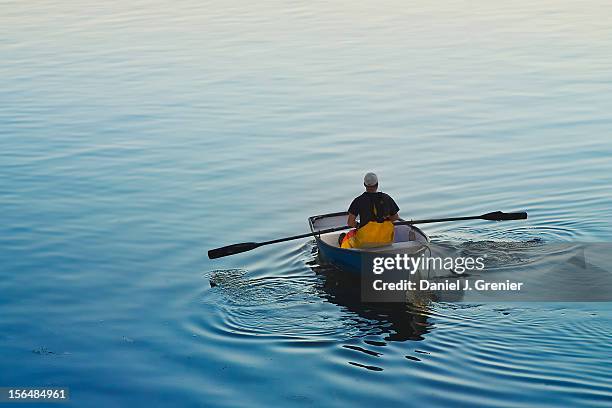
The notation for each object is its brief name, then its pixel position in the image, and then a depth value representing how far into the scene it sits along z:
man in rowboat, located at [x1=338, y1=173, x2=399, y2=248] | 17.84
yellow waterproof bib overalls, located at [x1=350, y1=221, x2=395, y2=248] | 18.00
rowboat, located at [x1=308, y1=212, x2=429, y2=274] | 17.34
